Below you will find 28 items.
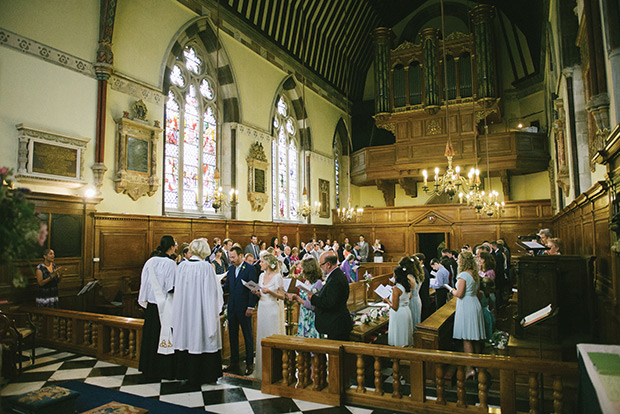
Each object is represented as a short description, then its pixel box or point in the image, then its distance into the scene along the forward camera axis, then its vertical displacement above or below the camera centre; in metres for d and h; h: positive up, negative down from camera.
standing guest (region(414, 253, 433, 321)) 5.91 -1.00
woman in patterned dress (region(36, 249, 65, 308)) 6.13 -0.69
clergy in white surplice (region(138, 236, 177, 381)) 4.15 -0.72
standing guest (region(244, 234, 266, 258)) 11.28 -0.37
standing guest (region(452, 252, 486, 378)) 4.57 -0.88
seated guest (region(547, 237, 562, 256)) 5.74 -0.24
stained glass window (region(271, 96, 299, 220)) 14.66 +2.74
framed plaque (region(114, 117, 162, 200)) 8.57 +1.78
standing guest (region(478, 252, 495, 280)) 5.67 -0.46
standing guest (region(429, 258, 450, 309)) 6.81 -0.92
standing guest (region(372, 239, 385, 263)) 15.45 -0.75
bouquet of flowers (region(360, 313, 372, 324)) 5.85 -1.31
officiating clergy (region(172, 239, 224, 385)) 4.04 -0.89
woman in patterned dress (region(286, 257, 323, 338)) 4.18 -0.71
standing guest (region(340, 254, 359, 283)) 9.71 -0.93
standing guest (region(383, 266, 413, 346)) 4.79 -1.00
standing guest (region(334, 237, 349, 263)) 15.42 -0.69
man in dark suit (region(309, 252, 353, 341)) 3.86 -0.70
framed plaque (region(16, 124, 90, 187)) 6.88 +1.51
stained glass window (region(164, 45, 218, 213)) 10.56 +2.84
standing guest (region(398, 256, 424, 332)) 4.90 -0.63
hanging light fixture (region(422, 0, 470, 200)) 6.72 +0.90
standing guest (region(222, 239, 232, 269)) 8.55 -0.35
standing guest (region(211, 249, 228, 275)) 7.38 -0.54
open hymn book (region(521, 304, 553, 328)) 3.00 -0.69
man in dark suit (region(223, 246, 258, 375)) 5.04 -0.96
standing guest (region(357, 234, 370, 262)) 15.52 -0.69
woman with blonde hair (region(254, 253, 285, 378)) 4.61 -0.82
